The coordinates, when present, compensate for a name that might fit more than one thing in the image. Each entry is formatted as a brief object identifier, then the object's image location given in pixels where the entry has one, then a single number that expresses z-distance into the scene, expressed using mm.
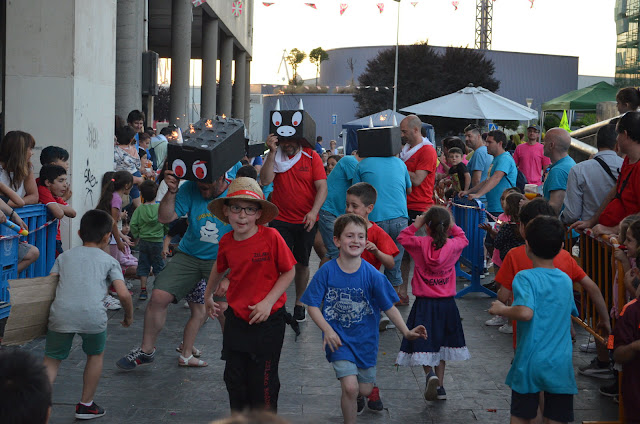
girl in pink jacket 6016
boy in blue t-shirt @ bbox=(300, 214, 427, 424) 5008
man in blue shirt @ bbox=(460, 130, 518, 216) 10508
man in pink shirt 14820
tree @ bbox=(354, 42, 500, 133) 62000
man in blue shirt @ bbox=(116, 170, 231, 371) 6391
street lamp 56269
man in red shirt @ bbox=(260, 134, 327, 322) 8062
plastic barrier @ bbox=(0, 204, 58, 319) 6703
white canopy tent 19219
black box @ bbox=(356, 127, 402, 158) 8492
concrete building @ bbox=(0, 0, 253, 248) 8641
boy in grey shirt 5254
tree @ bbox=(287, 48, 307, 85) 88062
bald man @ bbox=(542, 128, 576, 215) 8023
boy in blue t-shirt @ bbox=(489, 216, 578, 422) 4551
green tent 25938
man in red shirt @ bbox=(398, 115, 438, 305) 9445
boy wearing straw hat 4875
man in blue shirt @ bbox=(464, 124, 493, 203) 11758
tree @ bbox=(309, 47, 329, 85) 85419
